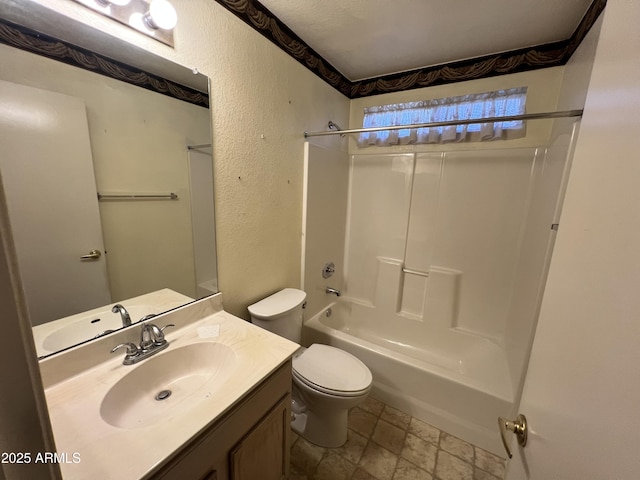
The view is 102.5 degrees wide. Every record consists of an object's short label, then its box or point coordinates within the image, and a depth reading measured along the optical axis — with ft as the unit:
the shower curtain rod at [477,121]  3.88
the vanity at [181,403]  2.12
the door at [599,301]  1.07
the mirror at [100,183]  2.54
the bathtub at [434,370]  4.99
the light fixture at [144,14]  2.89
